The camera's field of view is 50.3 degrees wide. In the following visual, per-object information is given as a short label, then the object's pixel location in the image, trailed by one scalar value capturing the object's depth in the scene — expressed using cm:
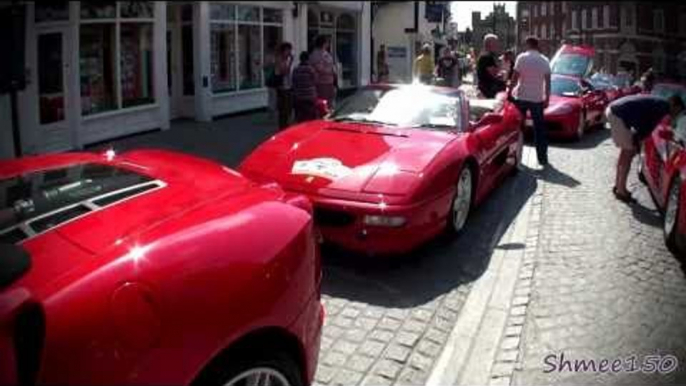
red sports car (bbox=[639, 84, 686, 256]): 542
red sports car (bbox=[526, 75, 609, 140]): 1211
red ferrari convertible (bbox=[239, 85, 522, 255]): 525
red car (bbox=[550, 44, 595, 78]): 1587
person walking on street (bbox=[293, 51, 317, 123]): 984
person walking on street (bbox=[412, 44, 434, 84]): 1448
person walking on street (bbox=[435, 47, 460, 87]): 1494
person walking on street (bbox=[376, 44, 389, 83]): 2089
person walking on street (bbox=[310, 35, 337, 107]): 1042
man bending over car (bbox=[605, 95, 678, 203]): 754
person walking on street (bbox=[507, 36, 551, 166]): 988
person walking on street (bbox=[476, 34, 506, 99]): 1191
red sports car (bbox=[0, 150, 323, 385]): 203
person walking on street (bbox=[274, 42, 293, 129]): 1173
